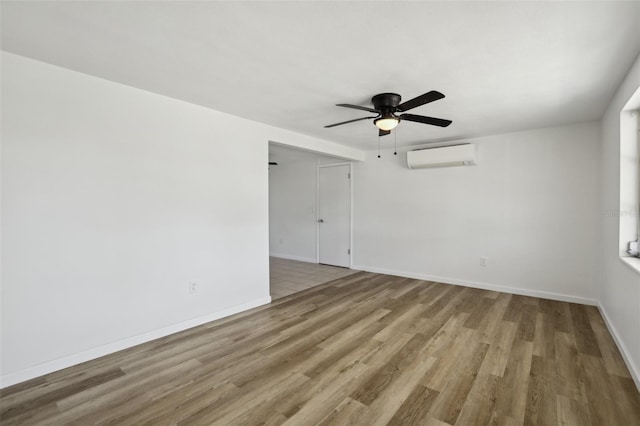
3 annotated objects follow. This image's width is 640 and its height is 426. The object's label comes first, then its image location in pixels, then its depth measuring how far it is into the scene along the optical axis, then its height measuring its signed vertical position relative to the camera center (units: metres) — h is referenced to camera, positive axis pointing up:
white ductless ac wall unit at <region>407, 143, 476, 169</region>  4.35 +0.81
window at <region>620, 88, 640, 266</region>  2.53 +0.23
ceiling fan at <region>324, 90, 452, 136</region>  2.64 +0.89
